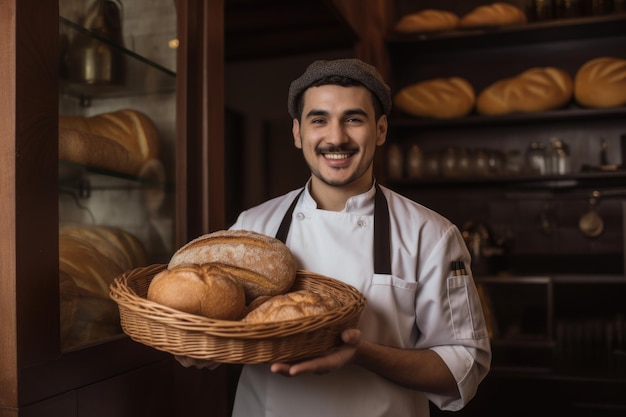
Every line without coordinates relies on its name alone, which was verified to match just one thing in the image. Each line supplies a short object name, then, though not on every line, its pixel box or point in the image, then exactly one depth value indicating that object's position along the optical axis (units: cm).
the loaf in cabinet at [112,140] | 122
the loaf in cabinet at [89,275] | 116
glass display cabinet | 100
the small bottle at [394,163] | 310
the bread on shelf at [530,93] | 293
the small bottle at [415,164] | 309
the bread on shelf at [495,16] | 303
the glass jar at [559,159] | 293
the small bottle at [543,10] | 303
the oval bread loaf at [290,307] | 98
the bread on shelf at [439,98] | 307
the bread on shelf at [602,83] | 282
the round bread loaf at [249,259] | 114
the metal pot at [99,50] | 132
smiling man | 125
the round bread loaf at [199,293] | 97
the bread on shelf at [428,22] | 313
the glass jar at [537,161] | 296
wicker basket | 89
